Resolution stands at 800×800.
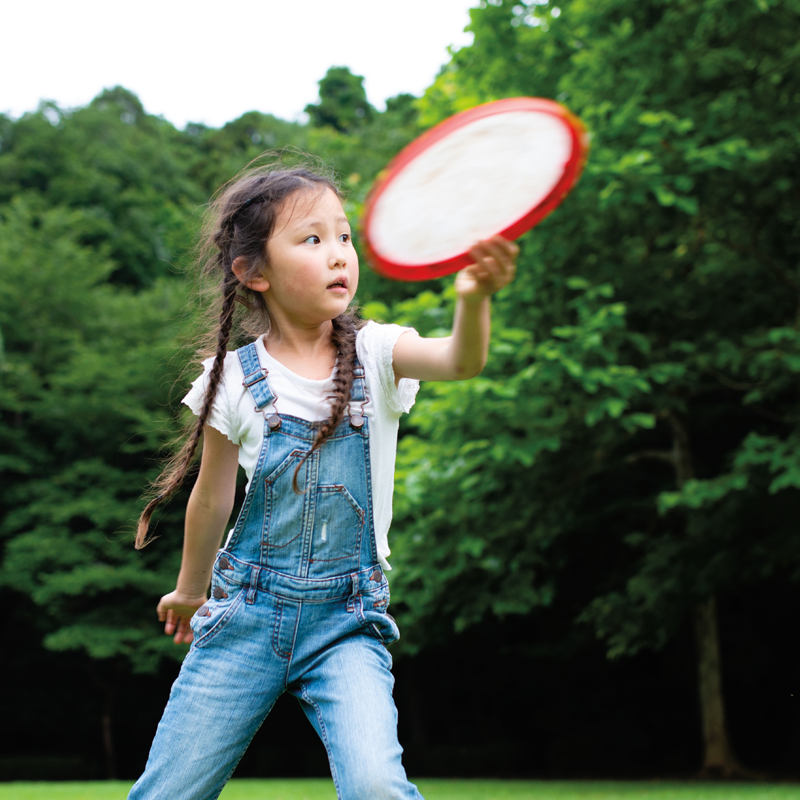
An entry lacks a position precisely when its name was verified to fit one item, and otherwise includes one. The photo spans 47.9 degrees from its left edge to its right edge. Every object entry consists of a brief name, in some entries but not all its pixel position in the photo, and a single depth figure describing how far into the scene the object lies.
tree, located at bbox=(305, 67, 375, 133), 35.44
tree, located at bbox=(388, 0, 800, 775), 8.66
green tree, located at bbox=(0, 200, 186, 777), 18.09
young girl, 2.01
